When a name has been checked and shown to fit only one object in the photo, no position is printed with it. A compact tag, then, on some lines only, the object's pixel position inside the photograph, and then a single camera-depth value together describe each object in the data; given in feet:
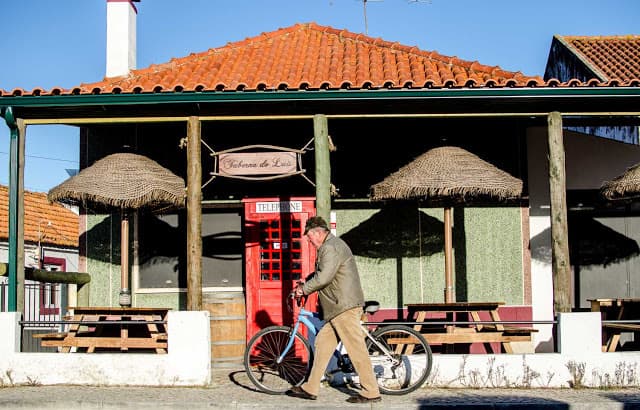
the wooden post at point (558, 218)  32.76
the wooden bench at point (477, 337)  32.76
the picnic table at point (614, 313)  35.24
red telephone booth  39.47
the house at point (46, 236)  70.33
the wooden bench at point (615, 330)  33.78
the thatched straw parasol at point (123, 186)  35.04
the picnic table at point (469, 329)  32.81
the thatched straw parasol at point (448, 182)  34.71
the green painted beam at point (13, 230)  33.37
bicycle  29.68
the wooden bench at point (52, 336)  34.78
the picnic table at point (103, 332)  33.32
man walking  27.99
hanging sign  34.58
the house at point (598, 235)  41.60
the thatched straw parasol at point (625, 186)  35.76
